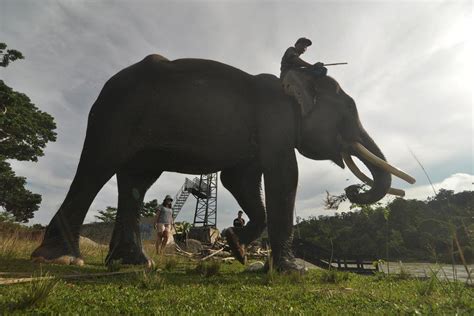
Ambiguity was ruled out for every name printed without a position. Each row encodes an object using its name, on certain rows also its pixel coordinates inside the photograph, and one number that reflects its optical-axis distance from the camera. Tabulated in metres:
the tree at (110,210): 31.76
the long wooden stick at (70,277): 2.58
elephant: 4.75
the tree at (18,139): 18.09
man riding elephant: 5.79
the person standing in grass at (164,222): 9.51
